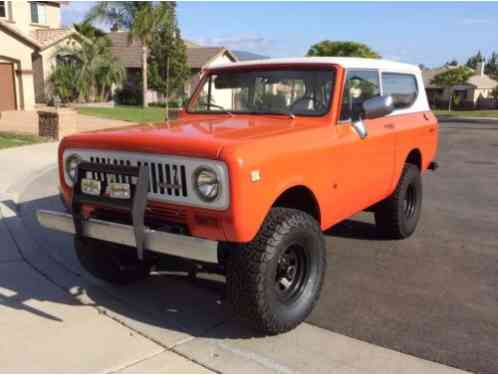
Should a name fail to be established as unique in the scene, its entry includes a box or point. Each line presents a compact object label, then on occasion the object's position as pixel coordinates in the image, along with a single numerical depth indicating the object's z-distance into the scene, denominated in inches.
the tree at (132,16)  1150.3
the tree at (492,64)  3940.2
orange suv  123.3
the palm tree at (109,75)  1110.4
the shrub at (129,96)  1362.0
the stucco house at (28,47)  862.5
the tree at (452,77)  2394.2
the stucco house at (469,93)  2225.6
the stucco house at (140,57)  1450.5
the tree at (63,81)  1036.5
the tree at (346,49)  1833.5
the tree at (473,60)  4864.7
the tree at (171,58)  1302.9
